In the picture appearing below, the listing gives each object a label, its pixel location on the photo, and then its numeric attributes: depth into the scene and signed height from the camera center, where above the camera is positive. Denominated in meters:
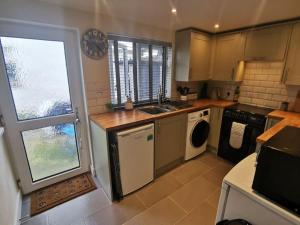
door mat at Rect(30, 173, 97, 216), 1.83 -1.47
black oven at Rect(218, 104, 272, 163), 2.28 -0.78
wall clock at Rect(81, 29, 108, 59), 1.92 +0.35
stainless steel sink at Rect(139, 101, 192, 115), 2.40 -0.53
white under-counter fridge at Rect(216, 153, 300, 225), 0.81 -0.71
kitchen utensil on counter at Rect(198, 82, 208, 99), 3.37 -0.38
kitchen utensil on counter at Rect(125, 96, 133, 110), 2.36 -0.45
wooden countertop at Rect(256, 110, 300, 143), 1.37 -0.54
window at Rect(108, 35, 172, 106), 2.26 +0.07
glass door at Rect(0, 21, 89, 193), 1.65 -0.33
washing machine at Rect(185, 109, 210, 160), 2.49 -0.96
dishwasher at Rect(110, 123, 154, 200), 1.74 -0.98
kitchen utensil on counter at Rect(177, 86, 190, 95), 3.05 -0.31
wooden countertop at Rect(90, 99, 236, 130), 1.74 -0.54
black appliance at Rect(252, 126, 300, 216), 0.75 -0.48
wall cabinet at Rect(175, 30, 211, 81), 2.60 +0.31
